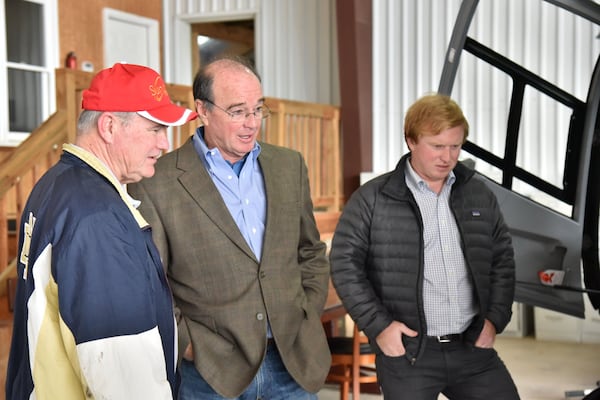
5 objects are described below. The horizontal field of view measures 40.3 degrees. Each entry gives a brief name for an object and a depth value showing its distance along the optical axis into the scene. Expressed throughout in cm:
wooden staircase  470
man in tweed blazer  226
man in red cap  152
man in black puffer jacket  254
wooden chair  434
